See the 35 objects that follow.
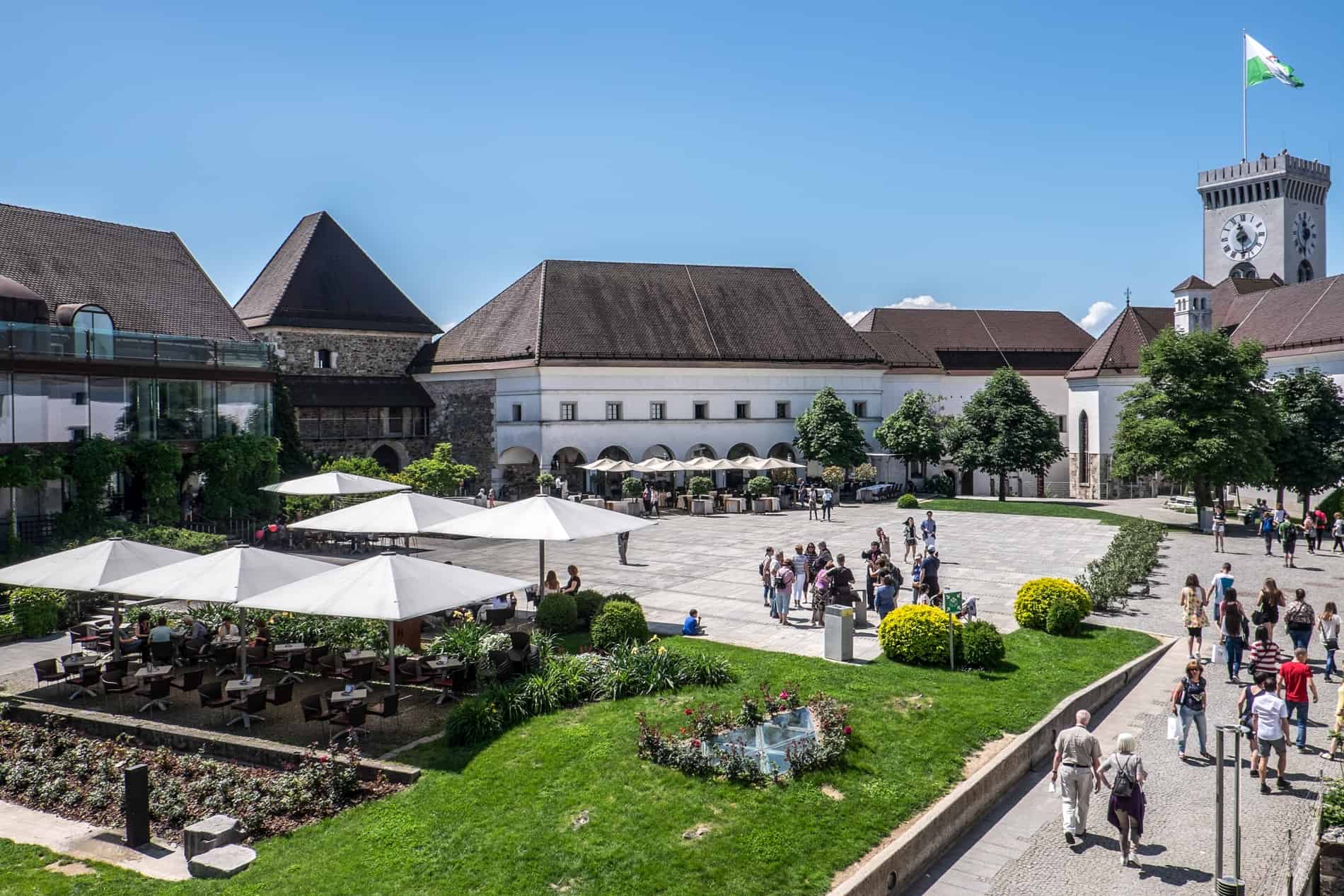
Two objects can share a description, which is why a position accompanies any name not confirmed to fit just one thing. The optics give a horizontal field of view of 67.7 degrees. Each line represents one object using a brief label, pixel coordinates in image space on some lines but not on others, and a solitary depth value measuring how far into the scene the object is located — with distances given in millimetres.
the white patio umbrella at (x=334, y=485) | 27273
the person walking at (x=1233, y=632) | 16719
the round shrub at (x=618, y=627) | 17078
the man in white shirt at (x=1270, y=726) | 12242
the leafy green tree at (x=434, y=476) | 37812
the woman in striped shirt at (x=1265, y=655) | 14008
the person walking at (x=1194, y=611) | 17531
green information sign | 16453
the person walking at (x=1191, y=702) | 13289
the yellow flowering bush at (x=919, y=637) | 17000
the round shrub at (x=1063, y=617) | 19406
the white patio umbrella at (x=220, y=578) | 14594
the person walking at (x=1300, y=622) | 16422
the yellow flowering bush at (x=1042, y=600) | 19703
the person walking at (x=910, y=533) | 28812
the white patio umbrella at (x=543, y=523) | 18828
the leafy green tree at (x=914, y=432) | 53500
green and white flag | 72438
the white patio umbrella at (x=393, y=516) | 21078
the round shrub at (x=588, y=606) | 19219
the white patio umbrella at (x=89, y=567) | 15870
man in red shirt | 13195
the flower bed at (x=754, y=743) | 12055
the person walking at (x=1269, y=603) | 17156
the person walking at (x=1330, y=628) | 16375
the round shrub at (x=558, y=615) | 18672
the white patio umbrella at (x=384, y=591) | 13398
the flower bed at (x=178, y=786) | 11609
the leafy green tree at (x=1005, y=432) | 50719
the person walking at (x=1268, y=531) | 30719
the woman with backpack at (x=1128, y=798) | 10781
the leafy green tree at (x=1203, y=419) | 39188
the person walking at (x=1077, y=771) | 11234
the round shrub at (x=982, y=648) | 16797
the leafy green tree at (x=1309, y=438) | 43500
